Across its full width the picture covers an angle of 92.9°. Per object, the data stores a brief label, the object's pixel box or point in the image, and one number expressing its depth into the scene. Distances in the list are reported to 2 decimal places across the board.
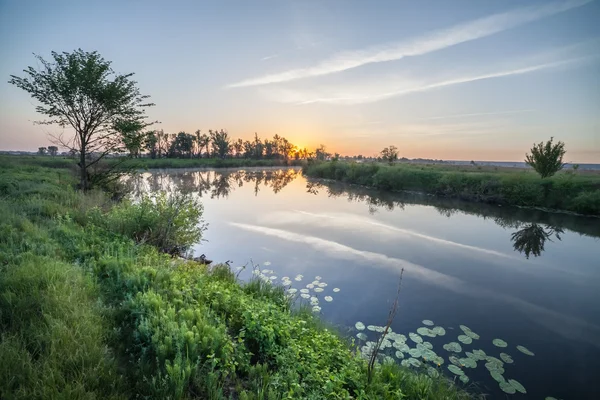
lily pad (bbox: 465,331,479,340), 5.76
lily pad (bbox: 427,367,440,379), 4.41
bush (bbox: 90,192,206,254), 8.27
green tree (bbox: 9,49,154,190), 12.86
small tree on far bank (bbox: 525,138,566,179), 24.51
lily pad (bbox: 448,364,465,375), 4.70
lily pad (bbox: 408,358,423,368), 4.82
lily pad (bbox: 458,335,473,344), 5.58
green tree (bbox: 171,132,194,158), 84.25
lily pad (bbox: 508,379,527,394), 4.43
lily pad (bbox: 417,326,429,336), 5.78
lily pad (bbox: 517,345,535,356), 5.35
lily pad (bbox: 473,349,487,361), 5.13
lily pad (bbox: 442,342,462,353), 5.30
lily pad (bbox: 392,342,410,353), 5.25
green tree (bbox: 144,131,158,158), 15.23
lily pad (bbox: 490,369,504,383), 4.63
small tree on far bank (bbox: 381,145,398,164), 55.53
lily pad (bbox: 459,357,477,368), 4.91
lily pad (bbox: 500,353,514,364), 5.08
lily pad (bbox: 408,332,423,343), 5.55
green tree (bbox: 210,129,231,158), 90.38
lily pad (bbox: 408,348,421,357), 5.11
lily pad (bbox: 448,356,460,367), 4.95
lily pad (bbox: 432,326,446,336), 5.82
